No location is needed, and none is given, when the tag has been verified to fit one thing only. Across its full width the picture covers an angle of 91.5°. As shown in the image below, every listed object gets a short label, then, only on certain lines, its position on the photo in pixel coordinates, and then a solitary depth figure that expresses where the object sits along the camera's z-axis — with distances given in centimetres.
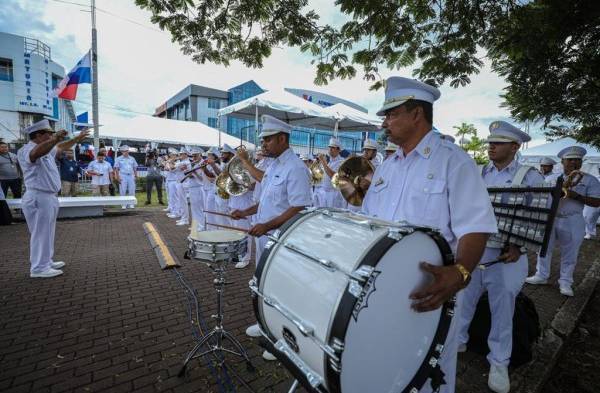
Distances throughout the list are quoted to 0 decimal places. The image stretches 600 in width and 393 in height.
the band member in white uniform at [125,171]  1392
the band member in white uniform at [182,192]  1026
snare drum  272
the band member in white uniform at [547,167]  783
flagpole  1383
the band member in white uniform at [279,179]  352
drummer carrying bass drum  163
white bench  1015
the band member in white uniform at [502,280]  291
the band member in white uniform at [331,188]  924
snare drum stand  291
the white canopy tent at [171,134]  1797
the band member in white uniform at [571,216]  522
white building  2598
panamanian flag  1298
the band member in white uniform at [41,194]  495
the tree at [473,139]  4632
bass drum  142
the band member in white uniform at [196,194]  896
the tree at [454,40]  412
